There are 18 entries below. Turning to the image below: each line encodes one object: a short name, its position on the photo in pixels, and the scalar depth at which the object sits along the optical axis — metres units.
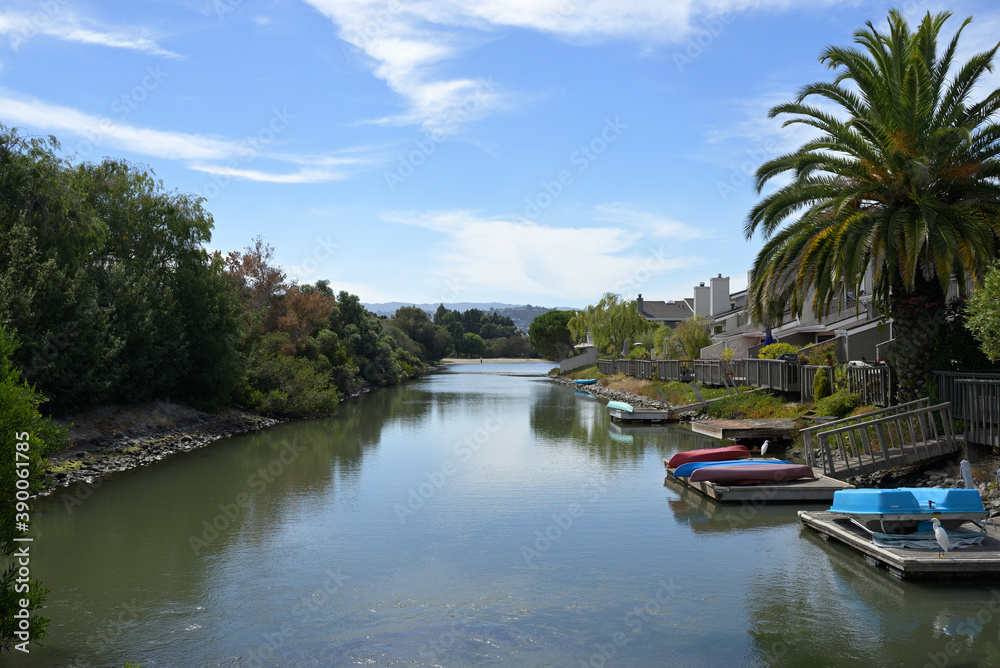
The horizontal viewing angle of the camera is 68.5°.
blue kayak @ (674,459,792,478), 20.36
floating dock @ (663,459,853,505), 17.45
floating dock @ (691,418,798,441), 25.16
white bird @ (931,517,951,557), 11.44
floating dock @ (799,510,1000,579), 11.37
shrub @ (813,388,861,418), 22.81
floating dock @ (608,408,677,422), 38.19
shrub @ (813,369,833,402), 26.06
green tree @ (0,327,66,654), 7.86
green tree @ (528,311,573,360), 107.31
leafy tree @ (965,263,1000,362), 14.38
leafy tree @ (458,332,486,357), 164.38
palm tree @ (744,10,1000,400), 16.53
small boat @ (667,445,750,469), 21.31
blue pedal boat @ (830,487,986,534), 11.89
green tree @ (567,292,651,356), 75.62
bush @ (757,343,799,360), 35.50
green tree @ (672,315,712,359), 53.94
